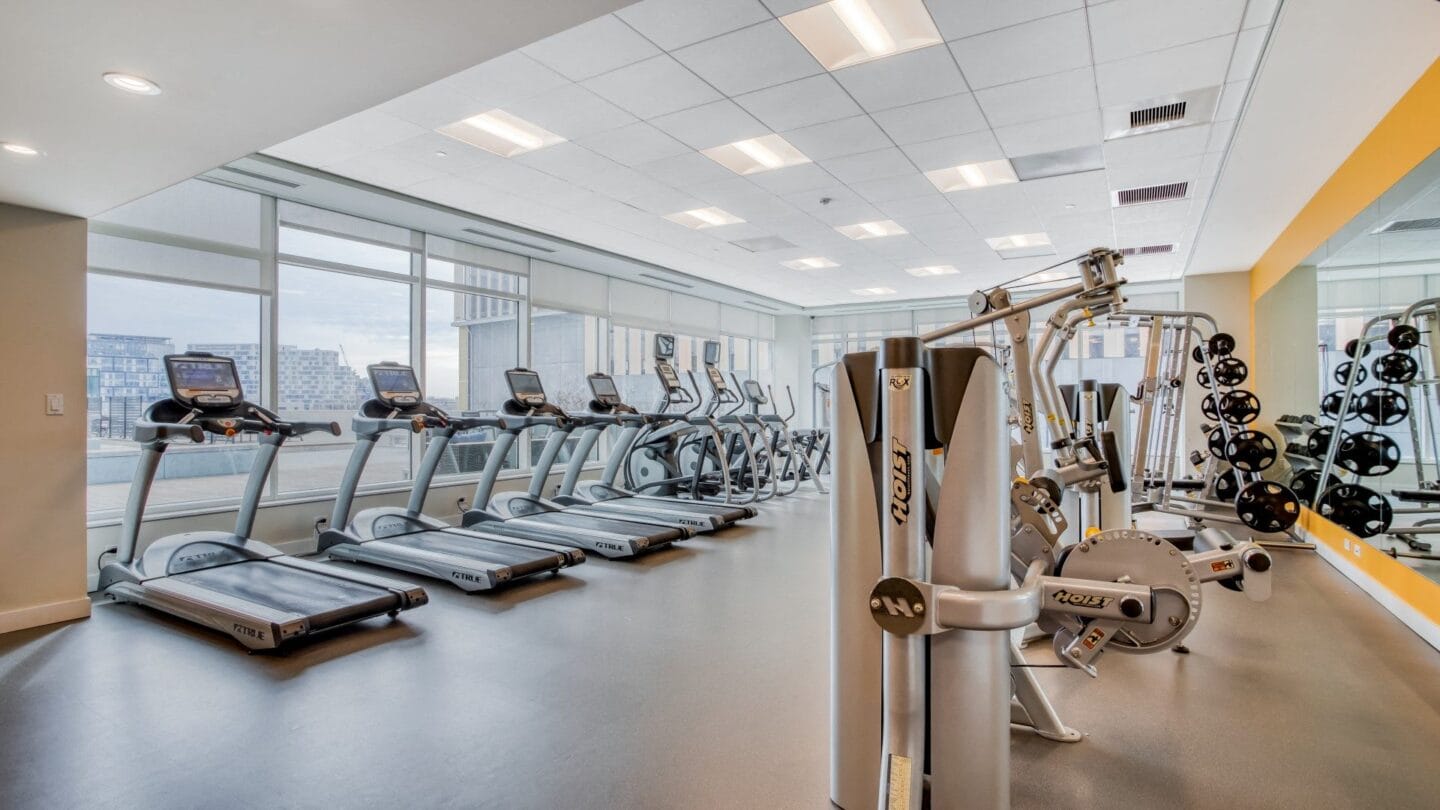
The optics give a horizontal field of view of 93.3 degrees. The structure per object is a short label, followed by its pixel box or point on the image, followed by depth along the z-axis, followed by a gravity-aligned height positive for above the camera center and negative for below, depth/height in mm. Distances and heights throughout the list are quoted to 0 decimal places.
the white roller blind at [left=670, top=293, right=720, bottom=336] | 10594 +1400
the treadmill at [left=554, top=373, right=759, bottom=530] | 6387 -932
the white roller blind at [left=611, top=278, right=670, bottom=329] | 9438 +1407
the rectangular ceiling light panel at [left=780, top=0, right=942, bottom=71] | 3215 +1848
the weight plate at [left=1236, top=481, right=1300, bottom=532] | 3188 -489
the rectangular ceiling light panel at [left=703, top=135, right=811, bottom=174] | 4902 +1841
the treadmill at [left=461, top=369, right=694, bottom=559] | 5410 -1055
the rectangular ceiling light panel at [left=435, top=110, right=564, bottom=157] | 4488 +1847
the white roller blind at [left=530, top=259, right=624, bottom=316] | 8188 +1437
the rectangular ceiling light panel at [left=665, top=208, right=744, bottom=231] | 6536 +1815
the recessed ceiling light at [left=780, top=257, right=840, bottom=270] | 8633 +1783
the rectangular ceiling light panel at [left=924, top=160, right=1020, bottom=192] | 5344 +1827
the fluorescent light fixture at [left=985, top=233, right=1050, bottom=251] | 7359 +1781
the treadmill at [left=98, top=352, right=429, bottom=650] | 3467 -1053
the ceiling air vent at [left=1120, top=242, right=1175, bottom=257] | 7887 +1784
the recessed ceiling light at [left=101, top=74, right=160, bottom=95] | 2434 +1155
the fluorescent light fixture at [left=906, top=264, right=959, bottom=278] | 8906 +1759
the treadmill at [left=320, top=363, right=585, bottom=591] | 4512 -1054
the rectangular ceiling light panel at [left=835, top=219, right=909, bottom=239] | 6984 +1808
